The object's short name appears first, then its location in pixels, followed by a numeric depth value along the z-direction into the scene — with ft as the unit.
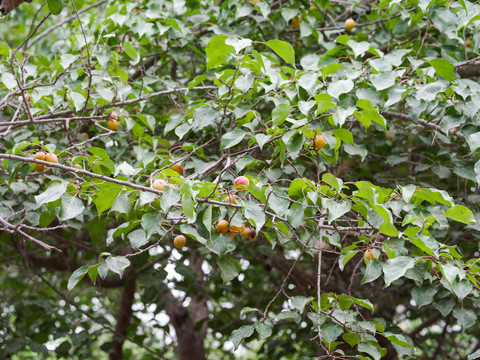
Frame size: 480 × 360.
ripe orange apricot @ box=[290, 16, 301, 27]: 9.79
